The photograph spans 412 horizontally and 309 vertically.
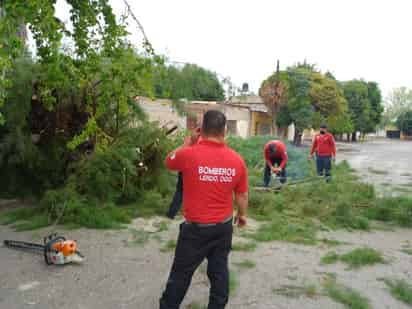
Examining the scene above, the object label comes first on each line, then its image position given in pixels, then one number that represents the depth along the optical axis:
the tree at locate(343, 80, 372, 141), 48.56
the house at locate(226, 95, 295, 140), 35.19
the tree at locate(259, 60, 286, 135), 32.12
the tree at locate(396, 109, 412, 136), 79.31
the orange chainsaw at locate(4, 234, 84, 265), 4.45
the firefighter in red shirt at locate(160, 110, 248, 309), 2.95
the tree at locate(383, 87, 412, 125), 97.88
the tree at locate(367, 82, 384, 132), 53.94
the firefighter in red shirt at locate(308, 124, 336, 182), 11.10
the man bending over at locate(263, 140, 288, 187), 8.80
